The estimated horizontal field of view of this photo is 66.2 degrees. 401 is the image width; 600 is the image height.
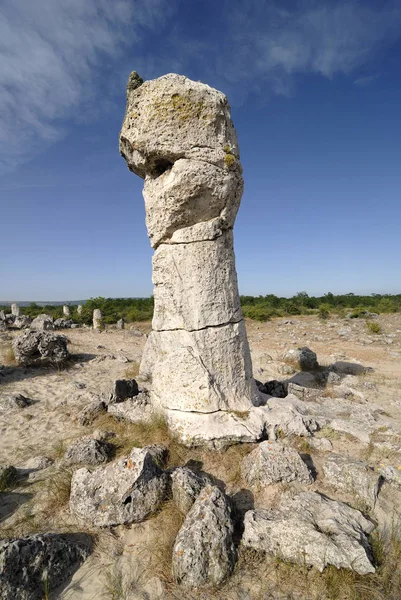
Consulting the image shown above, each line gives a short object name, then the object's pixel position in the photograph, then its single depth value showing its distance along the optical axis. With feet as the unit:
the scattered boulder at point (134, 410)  16.85
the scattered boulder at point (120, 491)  9.68
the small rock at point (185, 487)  9.89
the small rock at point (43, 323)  57.47
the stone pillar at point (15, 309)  89.20
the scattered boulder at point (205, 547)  7.65
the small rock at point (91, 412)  18.20
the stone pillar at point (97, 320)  72.58
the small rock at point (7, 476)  11.74
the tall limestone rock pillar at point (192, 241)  14.16
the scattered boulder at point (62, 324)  68.07
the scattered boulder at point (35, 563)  7.10
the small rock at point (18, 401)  21.12
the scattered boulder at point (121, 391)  19.36
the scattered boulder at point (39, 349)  30.12
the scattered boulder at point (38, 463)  13.41
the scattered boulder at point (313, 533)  7.66
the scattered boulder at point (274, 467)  11.35
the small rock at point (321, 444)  13.91
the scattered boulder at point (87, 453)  13.30
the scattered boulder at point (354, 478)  10.62
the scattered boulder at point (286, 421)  14.49
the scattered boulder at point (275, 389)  21.95
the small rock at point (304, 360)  31.09
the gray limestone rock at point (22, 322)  62.80
